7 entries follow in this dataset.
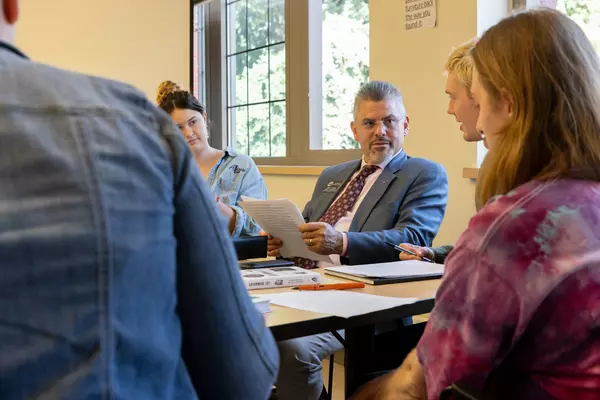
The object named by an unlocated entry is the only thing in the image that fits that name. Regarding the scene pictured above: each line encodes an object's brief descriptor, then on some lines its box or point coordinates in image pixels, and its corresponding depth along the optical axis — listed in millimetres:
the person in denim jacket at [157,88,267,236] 2770
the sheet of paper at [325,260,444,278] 1624
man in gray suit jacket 1877
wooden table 1156
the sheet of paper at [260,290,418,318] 1241
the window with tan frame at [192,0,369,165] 3533
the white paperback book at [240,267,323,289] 1522
